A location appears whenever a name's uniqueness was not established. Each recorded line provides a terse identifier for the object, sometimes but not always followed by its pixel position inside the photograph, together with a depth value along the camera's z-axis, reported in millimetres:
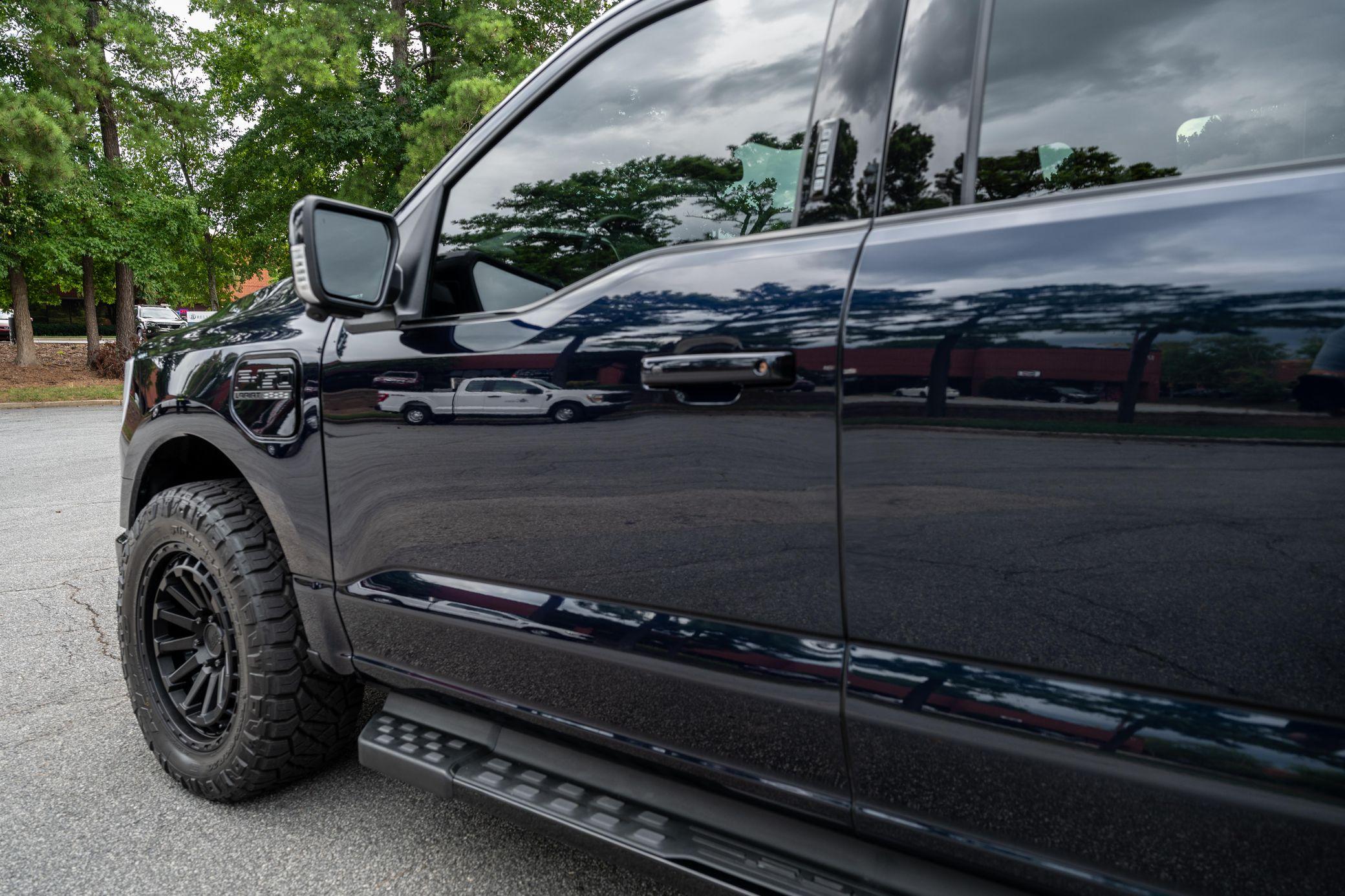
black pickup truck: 1013
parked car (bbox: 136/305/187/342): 36569
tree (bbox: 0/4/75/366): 13594
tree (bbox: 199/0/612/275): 14805
